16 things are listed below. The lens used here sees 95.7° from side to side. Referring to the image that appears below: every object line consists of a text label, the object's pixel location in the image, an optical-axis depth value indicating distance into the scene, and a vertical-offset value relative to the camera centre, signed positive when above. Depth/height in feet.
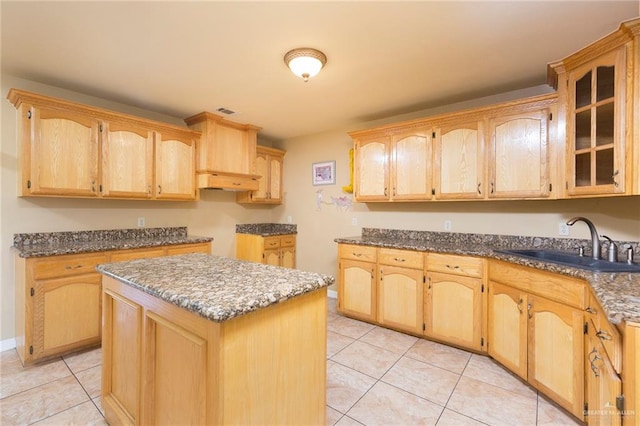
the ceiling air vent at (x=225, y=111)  11.01 +3.92
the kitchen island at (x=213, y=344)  3.29 -1.76
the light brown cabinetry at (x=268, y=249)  13.32 -1.75
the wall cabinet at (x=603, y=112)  5.60 +2.15
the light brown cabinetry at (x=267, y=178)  14.25 +1.74
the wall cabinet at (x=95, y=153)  7.85 +1.87
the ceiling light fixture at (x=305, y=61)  6.86 +3.67
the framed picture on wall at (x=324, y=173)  13.67 +1.90
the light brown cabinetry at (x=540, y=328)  5.67 -2.62
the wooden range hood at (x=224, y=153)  11.50 +2.49
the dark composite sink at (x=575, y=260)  6.25 -1.18
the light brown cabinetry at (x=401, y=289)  9.26 -2.56
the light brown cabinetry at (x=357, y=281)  10.32 -2.55
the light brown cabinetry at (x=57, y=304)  7.32 -2.45
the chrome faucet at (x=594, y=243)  6.91 -0.76
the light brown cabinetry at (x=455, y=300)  8.20 -2.62
